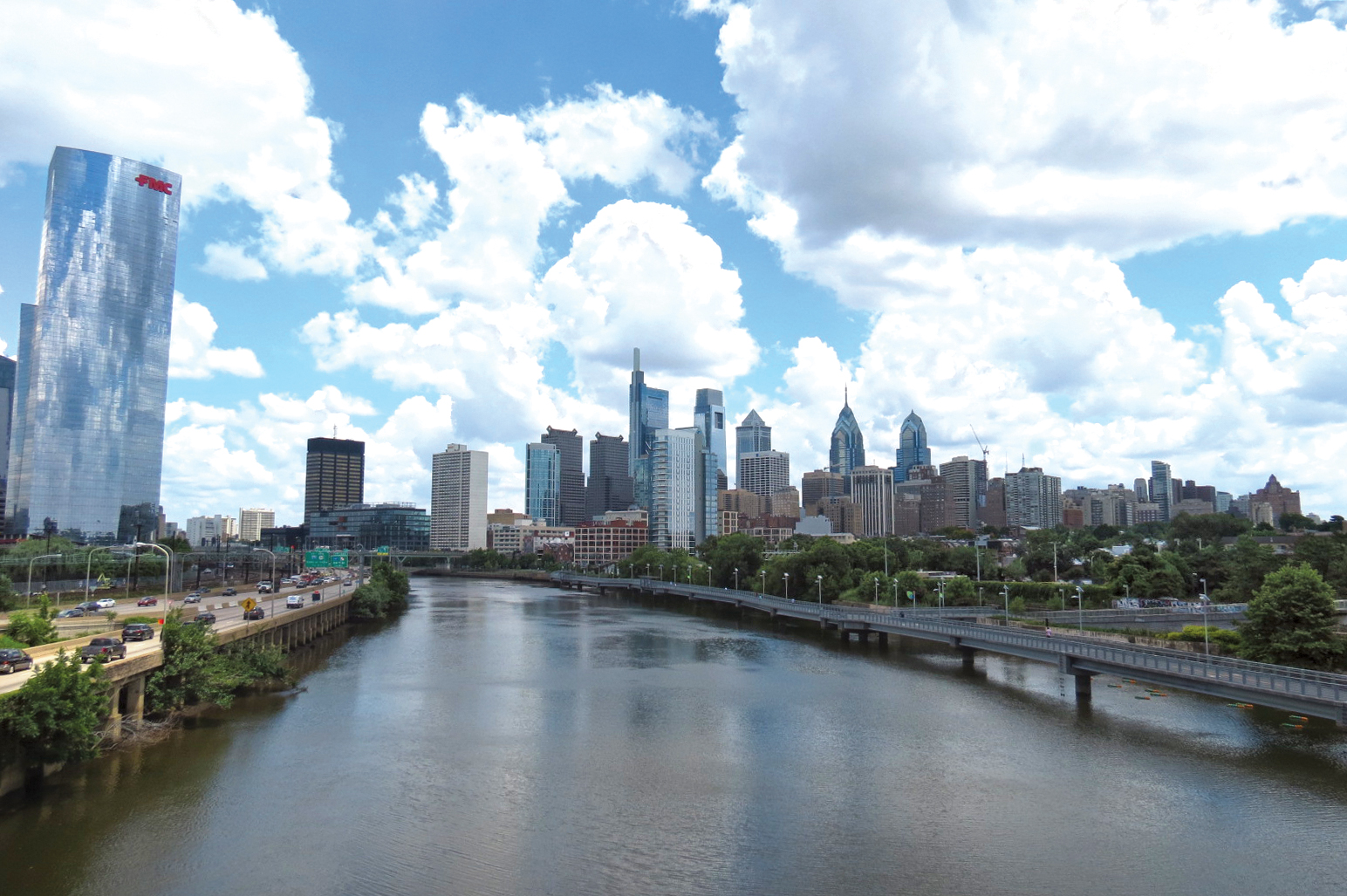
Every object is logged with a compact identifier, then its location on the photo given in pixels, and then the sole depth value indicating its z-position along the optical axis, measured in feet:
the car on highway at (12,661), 137.90
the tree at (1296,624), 187.93
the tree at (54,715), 109.29
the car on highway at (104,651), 140.67
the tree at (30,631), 170.40
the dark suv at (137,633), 180.75
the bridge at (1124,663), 141.59
